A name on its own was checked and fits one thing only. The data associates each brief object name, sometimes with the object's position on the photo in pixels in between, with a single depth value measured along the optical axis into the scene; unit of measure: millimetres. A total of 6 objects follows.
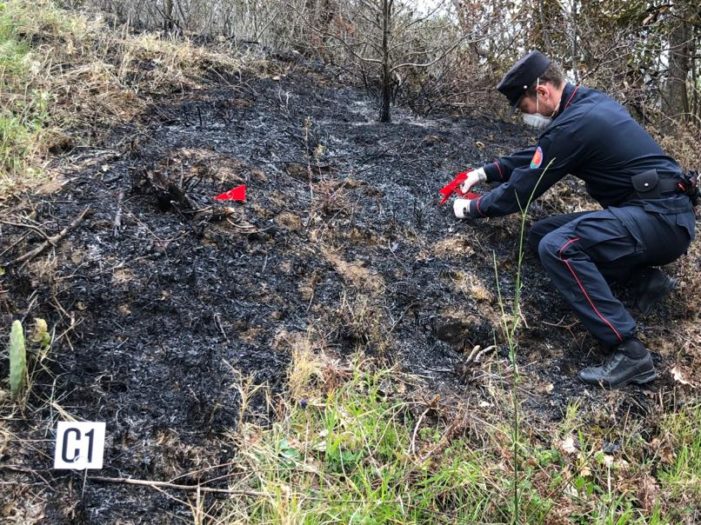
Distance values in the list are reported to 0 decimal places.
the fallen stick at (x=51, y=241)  2672
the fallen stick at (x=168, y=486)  2039
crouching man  2852
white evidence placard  1995
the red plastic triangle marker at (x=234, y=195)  3271
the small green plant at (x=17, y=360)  2135
